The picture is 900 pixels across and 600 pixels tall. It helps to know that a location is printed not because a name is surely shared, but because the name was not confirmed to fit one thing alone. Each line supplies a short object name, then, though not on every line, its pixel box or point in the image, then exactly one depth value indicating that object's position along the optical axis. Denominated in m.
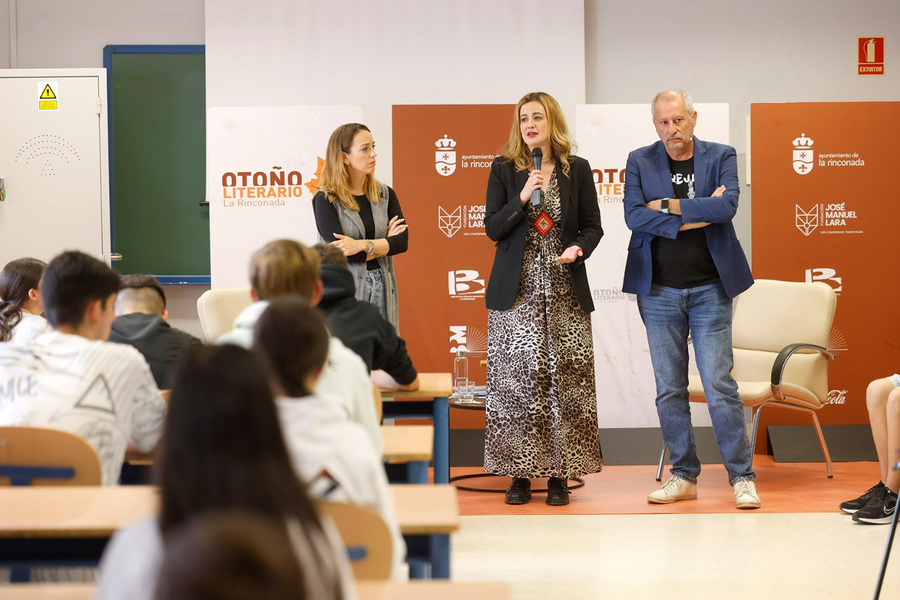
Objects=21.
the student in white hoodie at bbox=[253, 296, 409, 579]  3.32
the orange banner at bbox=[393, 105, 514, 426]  12.66
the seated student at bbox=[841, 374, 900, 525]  8.44
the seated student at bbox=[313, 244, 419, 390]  6.21
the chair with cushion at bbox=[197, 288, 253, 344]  8.59
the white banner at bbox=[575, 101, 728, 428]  12.62
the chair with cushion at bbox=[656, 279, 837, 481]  10.62
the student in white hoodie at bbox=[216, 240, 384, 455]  4.50
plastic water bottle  12.17
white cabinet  12.72
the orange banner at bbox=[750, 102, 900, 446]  12.64
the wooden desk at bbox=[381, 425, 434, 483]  5.00
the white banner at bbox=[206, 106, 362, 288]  12.54
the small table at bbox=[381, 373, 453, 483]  6.82
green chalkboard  13.51
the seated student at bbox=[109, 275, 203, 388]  6.40
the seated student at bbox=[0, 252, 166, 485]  4.66
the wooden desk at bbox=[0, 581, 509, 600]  2.90
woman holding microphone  9.11
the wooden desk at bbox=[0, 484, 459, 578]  3.61
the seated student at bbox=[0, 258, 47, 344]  7.47
